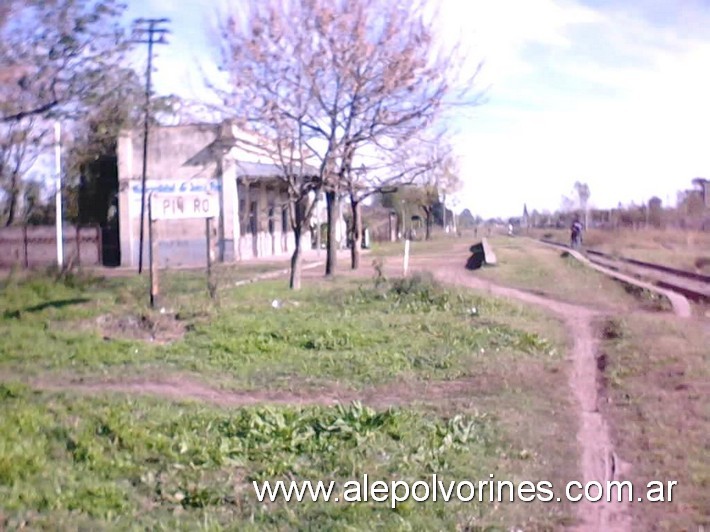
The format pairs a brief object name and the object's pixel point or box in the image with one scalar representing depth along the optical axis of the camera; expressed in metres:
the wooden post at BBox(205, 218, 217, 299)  17.94
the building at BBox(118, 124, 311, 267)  38.59
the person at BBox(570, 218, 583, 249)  50.53
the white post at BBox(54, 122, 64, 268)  30.66
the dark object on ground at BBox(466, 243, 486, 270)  33.70
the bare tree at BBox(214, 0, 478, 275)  20.25
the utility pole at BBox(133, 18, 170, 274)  23.16
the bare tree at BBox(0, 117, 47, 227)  20.42
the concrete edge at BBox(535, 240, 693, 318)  19.01
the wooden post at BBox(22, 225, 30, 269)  38.72
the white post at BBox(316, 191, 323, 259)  43.42
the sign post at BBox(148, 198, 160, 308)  17.06
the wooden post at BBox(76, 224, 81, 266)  39.57
